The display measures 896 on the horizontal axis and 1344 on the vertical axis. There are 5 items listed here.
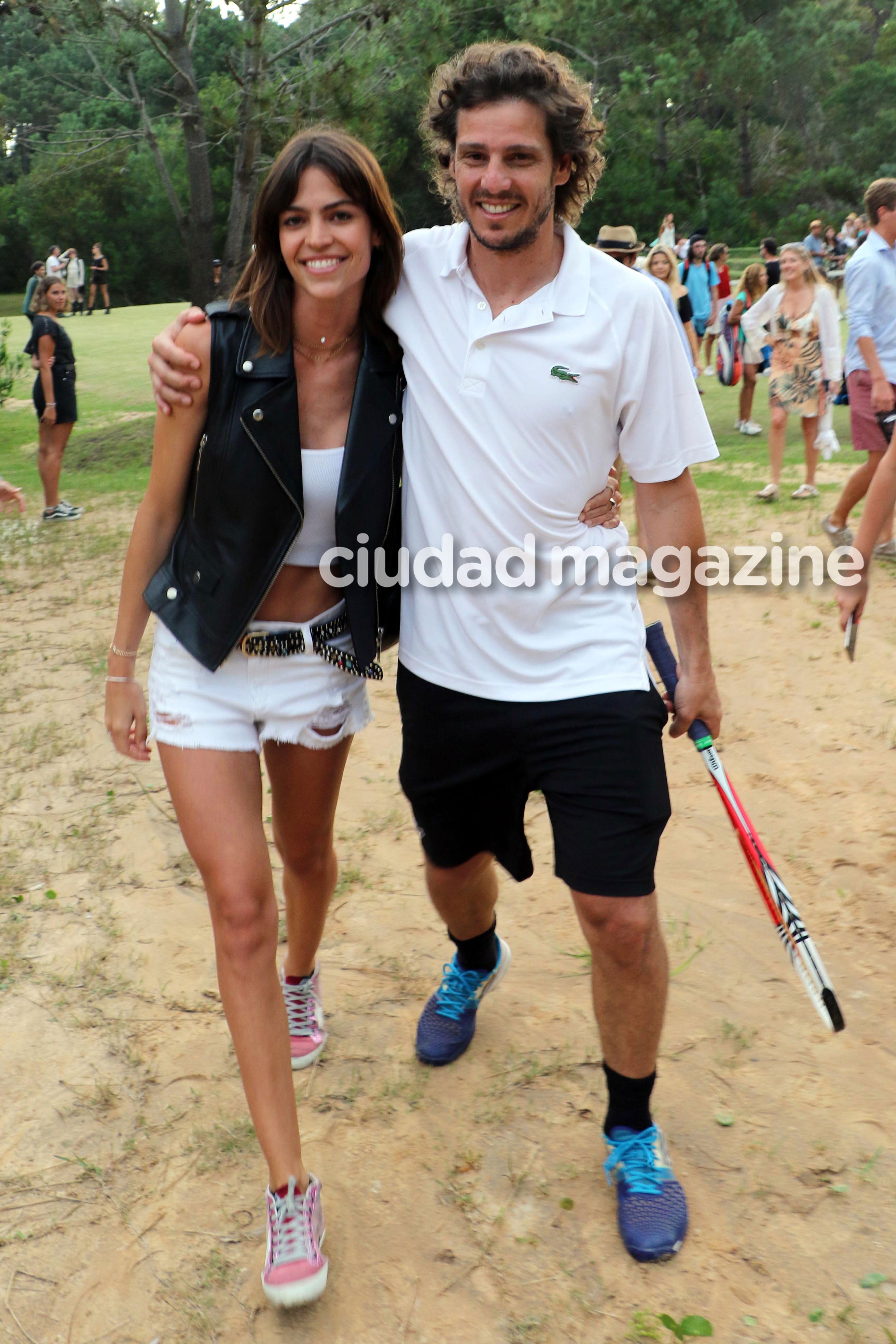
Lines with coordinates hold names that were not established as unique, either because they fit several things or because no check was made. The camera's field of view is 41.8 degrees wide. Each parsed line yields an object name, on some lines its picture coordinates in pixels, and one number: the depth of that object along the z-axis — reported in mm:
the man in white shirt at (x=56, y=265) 26641
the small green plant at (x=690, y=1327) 2357
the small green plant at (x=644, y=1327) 2357
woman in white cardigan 8938
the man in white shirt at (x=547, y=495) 2416
